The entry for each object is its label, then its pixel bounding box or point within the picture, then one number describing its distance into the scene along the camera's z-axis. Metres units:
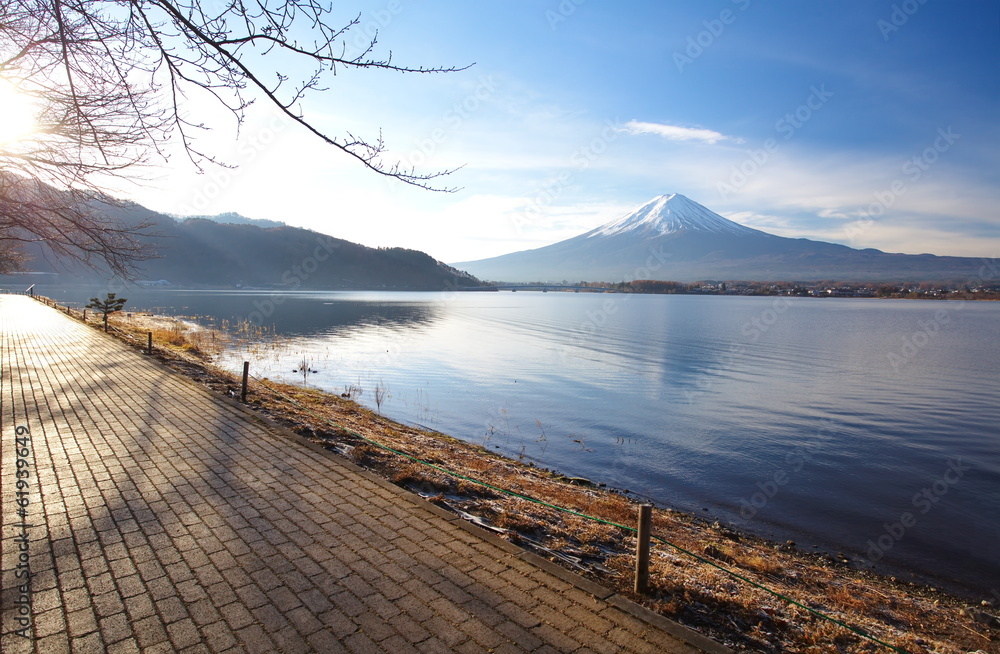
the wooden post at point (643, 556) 4.18
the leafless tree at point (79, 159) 3.43
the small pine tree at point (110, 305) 24.53
